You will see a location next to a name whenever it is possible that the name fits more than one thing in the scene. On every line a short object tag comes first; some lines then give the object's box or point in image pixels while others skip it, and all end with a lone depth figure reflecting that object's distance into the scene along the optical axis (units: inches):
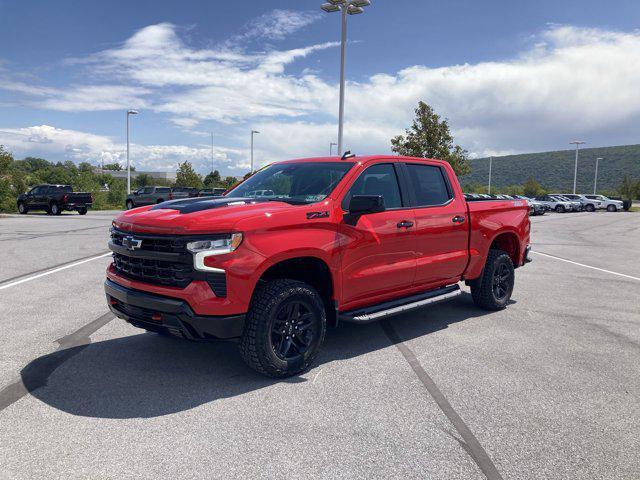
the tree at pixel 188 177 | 2704.2
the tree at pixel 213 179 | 3090.6
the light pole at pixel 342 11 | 740.6
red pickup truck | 157.8
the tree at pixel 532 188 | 3134.8
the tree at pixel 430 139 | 1625.2
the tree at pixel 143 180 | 4590.1
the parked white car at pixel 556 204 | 1866.4
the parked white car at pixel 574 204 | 1886.4
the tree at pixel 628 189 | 2655.0
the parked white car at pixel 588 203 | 1945.1
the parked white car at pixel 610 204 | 1958.7
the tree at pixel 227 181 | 2988.9
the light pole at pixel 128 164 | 1746.7
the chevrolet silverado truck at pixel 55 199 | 1201.4
